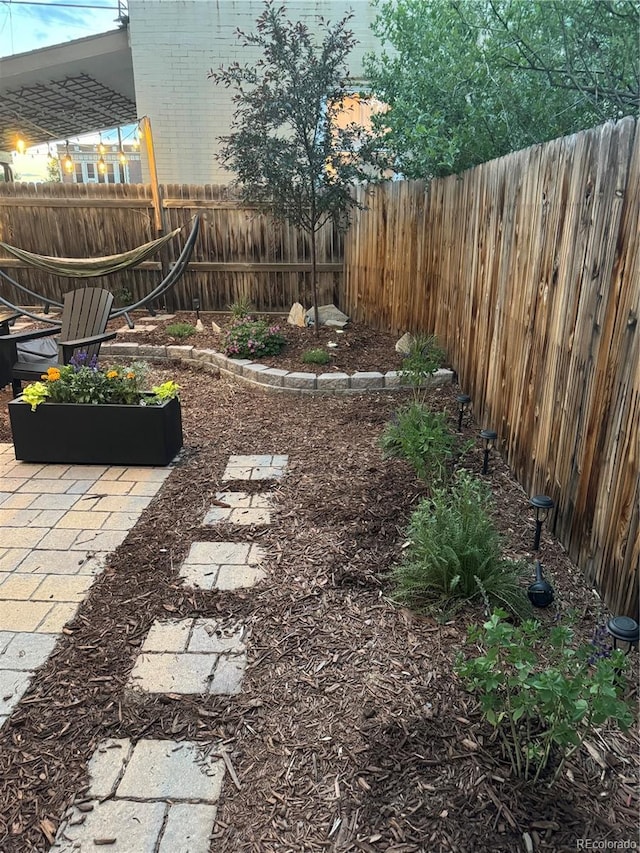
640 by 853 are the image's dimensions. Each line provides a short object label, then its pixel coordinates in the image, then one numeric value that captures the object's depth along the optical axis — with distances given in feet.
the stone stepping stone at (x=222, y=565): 7.88
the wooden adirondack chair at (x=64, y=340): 13.82
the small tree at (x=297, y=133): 16.29
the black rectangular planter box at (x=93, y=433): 11.44
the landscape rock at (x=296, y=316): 21.45
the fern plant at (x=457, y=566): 6.84
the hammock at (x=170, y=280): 20.86
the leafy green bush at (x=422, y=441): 10.11
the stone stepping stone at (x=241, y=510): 9.60
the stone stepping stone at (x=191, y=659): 6.06
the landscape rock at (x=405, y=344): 17.18
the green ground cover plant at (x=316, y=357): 16.92
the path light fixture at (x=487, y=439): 9.87
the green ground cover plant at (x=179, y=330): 20.54
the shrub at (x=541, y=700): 4.12
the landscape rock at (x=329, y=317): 21.33
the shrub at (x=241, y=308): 21.79
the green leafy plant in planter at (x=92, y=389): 11.53
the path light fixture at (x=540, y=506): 7.57
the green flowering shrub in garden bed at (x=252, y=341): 17.85
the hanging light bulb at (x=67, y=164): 41.37
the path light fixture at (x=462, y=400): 11.66
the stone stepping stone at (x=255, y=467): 11.25
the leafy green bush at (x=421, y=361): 14.24
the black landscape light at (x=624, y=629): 5.24
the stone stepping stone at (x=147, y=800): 4.47
